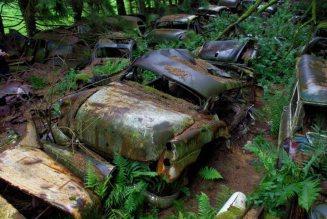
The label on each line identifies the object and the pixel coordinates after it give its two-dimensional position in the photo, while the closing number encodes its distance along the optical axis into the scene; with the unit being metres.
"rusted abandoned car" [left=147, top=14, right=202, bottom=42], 11.45
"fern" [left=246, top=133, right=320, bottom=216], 2.99
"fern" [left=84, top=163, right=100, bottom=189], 4.38
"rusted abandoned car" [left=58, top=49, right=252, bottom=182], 4.66
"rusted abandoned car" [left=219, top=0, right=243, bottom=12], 16.22
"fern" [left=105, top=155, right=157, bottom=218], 4.54
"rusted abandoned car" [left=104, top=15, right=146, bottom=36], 12.44
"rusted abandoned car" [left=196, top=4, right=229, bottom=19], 13.98
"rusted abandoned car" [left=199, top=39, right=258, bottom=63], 8.24
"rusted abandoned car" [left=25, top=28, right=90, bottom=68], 10.33
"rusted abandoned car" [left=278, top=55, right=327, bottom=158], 3.85
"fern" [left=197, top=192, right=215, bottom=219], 4.07
